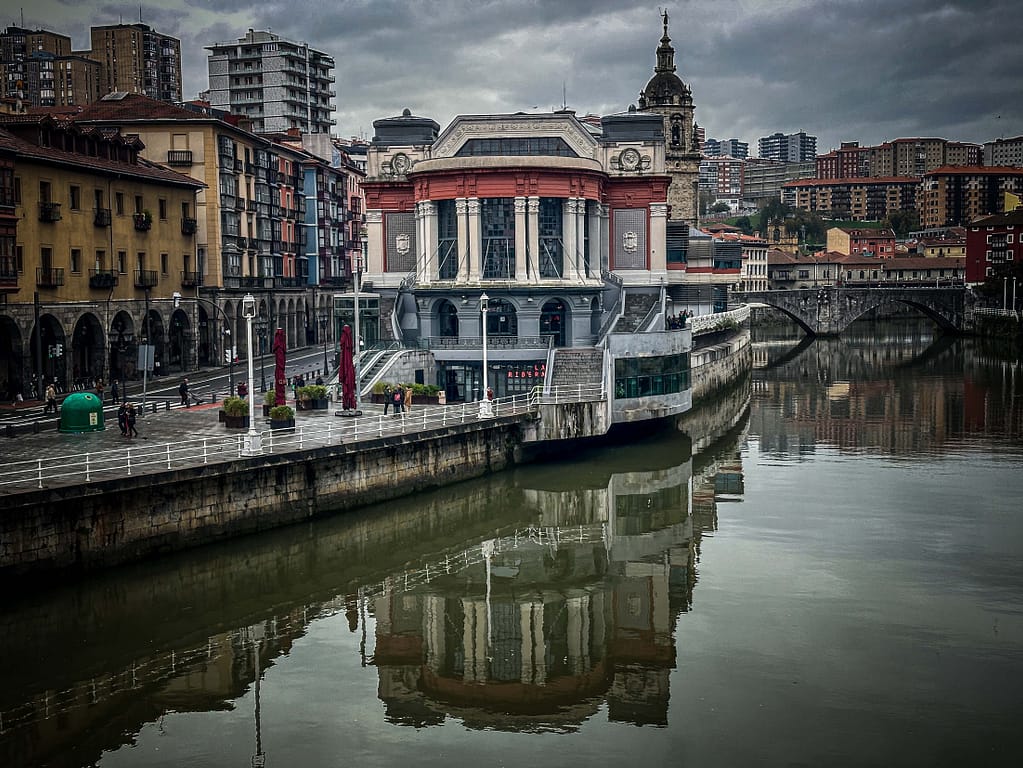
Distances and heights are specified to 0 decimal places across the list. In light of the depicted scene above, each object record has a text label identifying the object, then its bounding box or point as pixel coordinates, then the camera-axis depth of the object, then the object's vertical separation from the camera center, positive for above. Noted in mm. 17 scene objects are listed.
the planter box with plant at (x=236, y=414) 46531 -3678
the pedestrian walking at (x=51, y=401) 52031 -3428
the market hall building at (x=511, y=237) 67625 +5265
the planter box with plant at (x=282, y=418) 45062 -3705
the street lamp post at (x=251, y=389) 39469 -2282
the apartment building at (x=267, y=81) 149500 +31613
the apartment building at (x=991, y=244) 157125 +10231
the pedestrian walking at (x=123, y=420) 44156 -3692
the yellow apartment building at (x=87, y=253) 61406 +4239
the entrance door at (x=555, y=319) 70250 +109
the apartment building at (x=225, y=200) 85625 +9929
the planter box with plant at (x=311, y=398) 51969 -3381
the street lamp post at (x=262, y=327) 91662 -320
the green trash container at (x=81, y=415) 45562 -3556
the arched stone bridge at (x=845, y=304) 148500 +1793
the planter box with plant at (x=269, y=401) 48875 -3323
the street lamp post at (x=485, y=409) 49688 -3757
